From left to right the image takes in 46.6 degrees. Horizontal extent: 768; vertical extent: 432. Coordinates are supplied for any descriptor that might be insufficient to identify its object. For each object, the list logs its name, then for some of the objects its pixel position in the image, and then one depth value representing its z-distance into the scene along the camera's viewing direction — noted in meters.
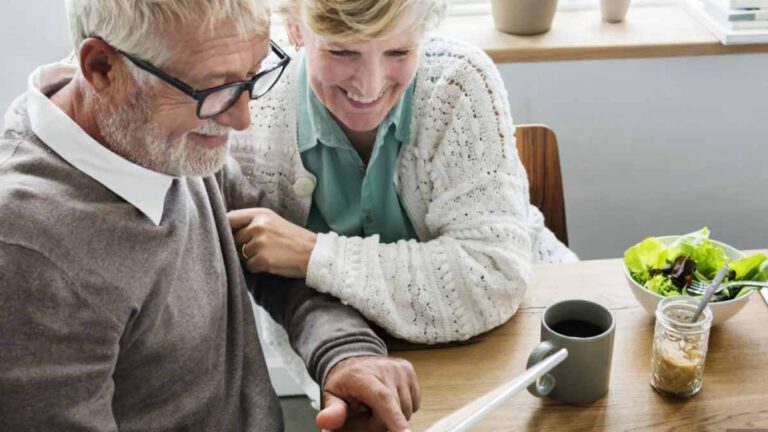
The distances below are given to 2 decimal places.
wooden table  1.15
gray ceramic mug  1.15
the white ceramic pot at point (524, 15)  2.10
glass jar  1.16
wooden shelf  2.07
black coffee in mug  1.20
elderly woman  1.30
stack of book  2.03
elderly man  0.98
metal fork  1.25
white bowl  1.25
